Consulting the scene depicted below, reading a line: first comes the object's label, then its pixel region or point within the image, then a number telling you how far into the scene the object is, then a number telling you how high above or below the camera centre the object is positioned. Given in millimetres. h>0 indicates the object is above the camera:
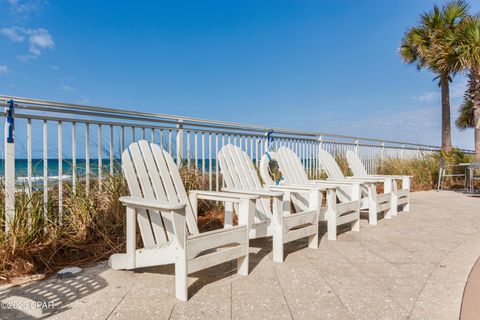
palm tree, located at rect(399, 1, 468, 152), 8797 +4082
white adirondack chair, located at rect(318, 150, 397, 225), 3822 -455
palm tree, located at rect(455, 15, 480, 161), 7156 +2509
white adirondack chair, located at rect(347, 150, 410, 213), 4539 -269
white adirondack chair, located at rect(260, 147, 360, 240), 3061 -373
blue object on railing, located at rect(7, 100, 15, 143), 2271 +347
